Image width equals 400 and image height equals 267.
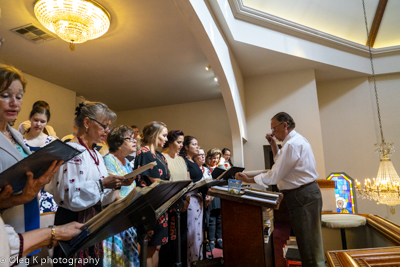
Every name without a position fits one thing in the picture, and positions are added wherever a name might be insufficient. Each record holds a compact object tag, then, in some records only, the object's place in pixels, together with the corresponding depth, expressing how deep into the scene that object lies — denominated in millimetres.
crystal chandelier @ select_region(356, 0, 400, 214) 4430
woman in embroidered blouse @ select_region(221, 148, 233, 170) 5749
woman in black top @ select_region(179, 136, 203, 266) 2807
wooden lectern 2104
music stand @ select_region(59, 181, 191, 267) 937
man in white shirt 2301
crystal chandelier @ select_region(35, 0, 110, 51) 3279
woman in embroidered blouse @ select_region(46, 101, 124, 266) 1373
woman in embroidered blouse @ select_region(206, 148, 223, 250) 3785
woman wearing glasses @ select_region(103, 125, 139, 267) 1895
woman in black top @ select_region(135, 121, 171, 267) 2268
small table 2455
